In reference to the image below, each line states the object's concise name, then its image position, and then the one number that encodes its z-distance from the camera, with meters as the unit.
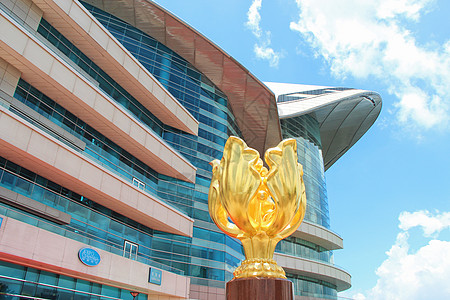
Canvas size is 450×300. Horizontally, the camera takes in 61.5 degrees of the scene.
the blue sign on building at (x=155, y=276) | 19.78
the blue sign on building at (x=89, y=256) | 16.07
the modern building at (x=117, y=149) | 15.38
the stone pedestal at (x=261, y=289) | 6.09
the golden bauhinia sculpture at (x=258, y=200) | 6.71
